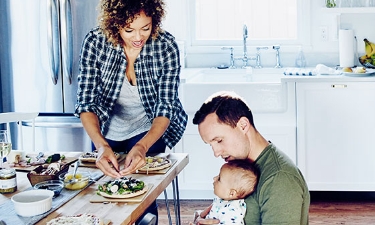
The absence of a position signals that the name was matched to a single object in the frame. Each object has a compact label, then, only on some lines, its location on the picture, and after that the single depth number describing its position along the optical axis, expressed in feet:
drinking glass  7.09
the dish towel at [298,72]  12.95
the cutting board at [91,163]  7.52
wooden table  5.63
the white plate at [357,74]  12.61
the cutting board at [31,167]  7.42
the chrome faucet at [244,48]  14.42
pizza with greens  6.10
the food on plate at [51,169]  6.70
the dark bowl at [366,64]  13.88
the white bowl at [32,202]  5.60
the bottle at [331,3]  13.88
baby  5.54
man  5.19
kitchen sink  12.68
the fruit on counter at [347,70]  13.04
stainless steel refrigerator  12.82
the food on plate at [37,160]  7.60
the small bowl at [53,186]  6.26
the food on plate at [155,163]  7.13
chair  9.19
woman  7.55
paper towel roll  13.83
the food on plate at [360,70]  12.77
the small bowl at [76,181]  6.48
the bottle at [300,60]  14.61
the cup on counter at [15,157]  7.80
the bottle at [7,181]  6.47
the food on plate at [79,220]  5.23
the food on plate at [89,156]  7.61
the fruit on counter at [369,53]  14.01
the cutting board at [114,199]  6.03
